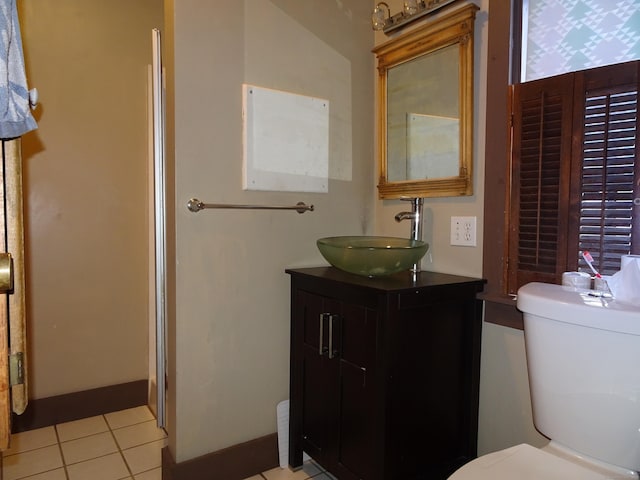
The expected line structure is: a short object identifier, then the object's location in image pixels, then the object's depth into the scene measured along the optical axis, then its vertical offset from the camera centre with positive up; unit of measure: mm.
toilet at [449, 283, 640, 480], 994 -438
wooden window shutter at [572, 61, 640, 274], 1192 +184
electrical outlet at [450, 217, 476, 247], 1610 -40
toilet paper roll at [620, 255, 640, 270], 1037 -96
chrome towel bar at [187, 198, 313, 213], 1559 +53
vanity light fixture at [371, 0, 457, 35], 1674 +883
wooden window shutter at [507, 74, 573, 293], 1330 +141
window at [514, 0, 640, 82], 1221 +603
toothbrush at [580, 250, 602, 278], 1192 -115
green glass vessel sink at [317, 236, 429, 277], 1428 -135
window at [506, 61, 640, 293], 1204 +155
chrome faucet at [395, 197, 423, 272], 1680 +15
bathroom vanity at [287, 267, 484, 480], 1321 -536
